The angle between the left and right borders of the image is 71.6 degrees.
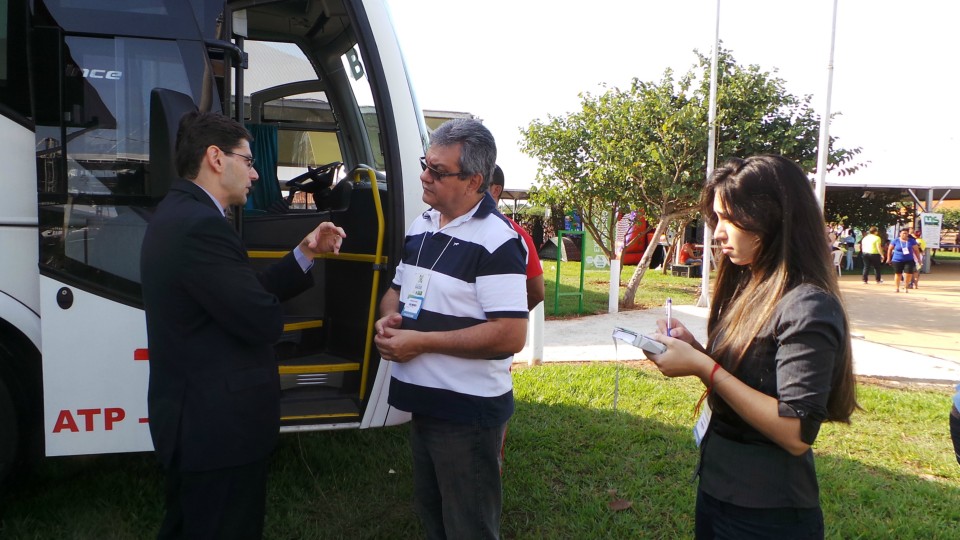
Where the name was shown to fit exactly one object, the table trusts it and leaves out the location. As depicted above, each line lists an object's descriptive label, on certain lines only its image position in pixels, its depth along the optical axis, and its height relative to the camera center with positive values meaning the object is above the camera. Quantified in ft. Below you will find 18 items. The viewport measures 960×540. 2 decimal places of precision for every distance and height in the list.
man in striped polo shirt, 6.83 -1.14
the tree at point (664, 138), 32.73 +4.49
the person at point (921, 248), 53.21 -1.85
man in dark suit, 6.37 -1.27
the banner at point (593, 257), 40.34 -1.96
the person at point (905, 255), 49.57 -1.61
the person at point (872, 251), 55.92 -1.54
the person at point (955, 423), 7.20 -2.08
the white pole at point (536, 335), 21.53 -3.75
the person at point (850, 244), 68.28 -1.22
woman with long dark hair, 5.15 -1.07
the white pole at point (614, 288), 34.01 -3.24
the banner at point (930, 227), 65.62 +0.74
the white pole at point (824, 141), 27.91 +3.81
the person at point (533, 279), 10.35 -0.86
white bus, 9.45 +0.40
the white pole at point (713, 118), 31.73 +5.30
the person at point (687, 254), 58.92 -2.34
